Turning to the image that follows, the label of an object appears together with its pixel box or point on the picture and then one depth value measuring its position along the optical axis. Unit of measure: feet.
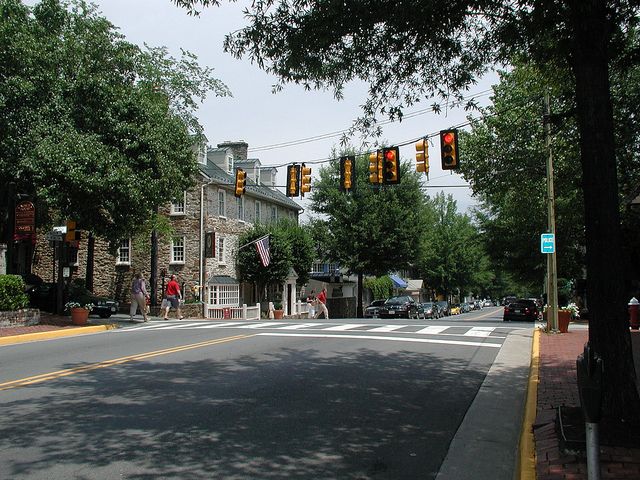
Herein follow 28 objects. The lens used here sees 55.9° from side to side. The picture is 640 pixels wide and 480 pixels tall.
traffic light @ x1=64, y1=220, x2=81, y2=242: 64.34
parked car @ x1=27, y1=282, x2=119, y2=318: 83.66
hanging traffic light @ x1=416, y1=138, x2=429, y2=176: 58.23
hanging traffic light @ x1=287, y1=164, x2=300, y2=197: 71.92
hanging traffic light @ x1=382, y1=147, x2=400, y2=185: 60.70
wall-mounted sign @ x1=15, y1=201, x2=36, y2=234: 69.46
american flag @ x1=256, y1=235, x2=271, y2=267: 105.19
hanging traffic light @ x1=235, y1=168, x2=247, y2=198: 74.84
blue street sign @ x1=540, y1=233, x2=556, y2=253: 55.83
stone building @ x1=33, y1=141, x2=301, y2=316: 111.45
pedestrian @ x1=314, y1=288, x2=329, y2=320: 107.04
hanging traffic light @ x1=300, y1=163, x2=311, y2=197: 71.72
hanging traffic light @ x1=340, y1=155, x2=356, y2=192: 65.31
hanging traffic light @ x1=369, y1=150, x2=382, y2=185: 61.72
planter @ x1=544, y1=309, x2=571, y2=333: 56.24
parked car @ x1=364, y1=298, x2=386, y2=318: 124.36
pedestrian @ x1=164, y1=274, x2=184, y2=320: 78.98
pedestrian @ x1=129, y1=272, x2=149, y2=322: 72.64
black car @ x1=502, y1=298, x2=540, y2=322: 125.80
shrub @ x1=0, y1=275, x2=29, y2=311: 57.41
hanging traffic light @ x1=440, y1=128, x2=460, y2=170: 54.24
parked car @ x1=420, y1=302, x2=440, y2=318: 137.90
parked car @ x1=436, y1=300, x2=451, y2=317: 161.34
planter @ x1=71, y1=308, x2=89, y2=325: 62.90
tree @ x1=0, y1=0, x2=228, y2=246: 61.31
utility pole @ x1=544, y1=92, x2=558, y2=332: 55.01
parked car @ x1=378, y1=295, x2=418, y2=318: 120.16
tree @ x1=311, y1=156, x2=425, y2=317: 138.31
